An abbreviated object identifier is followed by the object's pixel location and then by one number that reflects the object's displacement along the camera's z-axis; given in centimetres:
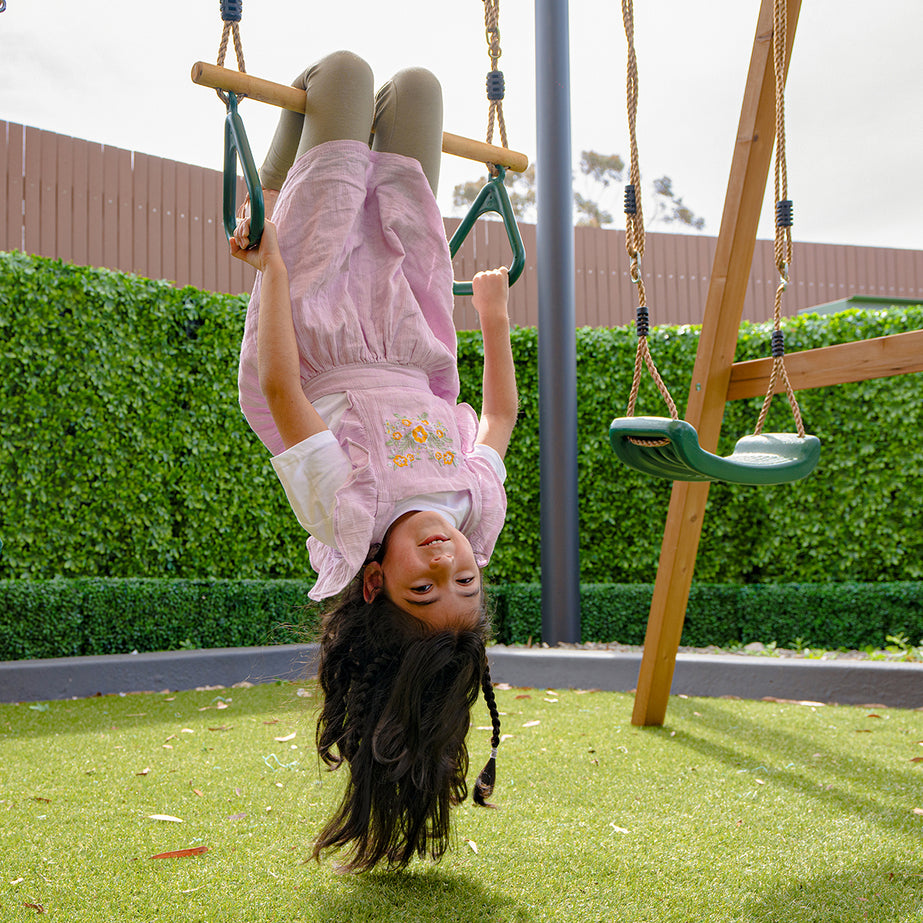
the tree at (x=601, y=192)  1800
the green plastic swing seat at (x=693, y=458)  226
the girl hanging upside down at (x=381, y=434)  190
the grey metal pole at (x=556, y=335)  522
